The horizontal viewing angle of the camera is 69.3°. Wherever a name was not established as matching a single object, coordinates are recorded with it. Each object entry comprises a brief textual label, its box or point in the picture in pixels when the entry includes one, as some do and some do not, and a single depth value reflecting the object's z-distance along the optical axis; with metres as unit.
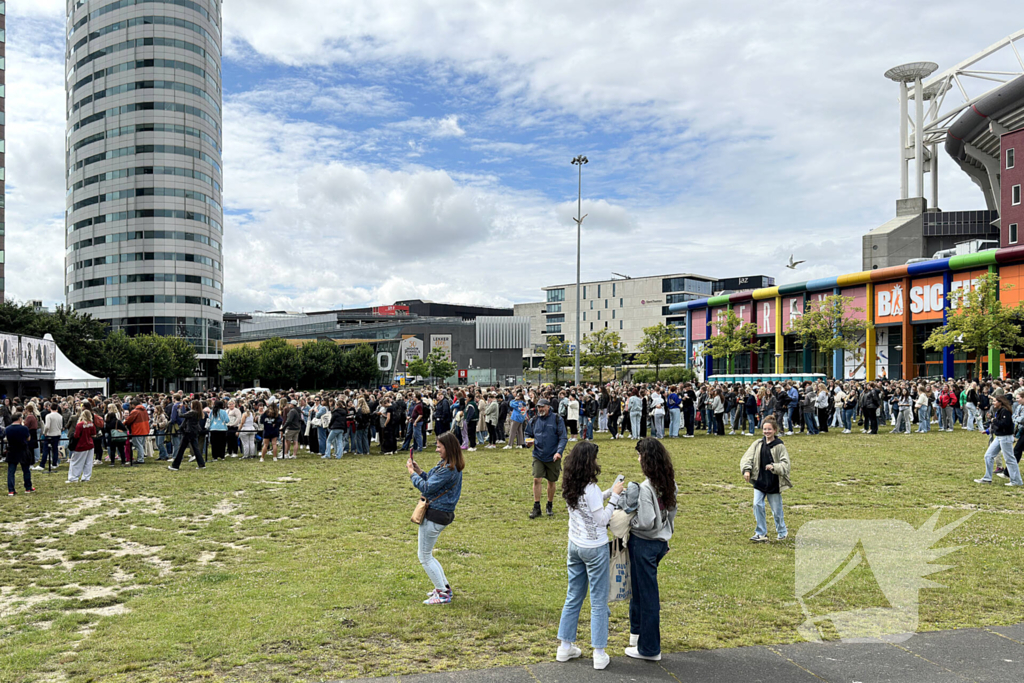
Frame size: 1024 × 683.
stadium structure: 73.19
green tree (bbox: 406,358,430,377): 99.94
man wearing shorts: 11.16
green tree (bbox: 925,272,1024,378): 39.81
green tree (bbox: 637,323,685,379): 81.00
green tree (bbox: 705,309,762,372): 65.62
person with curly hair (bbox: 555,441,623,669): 5.54
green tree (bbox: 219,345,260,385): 82.88
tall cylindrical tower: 83.69
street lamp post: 44.69
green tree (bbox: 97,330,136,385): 65.31
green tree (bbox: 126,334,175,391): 69.00
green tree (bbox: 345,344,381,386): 88.50
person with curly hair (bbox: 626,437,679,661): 5.57
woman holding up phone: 7.03
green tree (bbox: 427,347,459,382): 99.08
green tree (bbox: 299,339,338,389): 84.25
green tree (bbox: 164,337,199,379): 73.62
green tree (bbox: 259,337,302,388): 82.06
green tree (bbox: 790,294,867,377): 54.03
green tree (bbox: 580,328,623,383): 82.81
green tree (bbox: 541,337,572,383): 83.18
